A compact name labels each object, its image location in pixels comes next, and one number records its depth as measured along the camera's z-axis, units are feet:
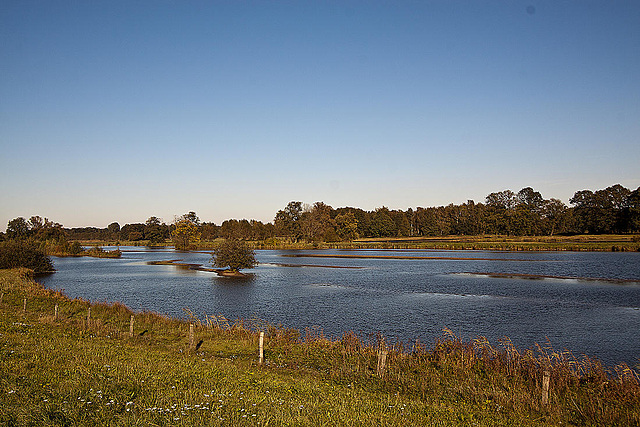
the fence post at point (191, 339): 55.42
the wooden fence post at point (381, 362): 45.35
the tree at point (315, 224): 545.85
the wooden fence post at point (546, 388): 37.04
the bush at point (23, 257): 198.39
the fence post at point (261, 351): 49.75
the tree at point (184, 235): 520.83
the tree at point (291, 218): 585.63
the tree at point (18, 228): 409.49
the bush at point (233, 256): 205.05
